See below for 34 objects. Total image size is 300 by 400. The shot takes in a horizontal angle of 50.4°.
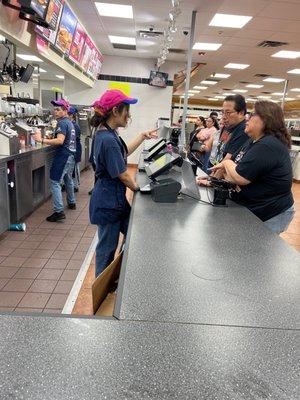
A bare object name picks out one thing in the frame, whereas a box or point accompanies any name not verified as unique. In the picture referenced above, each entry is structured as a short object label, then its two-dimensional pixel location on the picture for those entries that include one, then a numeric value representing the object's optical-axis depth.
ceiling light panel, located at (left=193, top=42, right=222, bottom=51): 6.97
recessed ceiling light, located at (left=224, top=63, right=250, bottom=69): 8.98
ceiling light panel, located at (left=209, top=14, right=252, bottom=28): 5.26
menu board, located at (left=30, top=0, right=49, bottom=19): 3.33
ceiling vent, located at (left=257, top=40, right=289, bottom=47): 6.45
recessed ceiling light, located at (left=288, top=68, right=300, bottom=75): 9.02
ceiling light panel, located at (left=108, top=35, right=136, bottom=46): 7.18
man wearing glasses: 2.79
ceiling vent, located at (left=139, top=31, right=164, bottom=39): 6.45
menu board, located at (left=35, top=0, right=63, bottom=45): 4.03
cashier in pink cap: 1.99
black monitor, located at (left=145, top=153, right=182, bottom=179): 2.44
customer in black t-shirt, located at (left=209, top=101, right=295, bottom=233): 1.90
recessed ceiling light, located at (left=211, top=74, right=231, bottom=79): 10.89
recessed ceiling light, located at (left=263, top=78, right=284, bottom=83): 10.78
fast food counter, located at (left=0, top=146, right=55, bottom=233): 3.66
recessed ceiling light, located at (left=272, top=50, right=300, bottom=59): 7.14
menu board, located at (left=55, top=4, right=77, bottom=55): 4.75
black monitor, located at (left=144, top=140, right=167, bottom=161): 3.50
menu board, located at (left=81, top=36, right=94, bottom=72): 6.75
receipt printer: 2.18
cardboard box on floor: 1.22
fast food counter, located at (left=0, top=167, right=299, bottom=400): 0.69
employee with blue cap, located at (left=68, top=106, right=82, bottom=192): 5.51
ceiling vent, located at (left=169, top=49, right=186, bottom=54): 7.84
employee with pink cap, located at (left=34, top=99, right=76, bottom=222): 4.40
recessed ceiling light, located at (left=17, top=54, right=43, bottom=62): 7.34
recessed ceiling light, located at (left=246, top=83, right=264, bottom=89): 12.40
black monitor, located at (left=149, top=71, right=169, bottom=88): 9.06
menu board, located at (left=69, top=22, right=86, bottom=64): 5.76
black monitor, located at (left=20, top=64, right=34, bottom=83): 5.57
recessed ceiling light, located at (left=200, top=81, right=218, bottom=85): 12.76
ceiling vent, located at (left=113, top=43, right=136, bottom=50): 7.87
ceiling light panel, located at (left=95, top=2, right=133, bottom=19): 5.19
